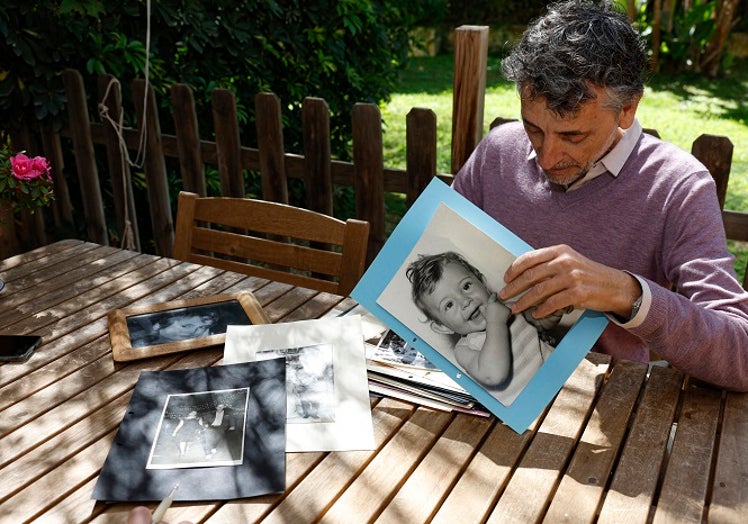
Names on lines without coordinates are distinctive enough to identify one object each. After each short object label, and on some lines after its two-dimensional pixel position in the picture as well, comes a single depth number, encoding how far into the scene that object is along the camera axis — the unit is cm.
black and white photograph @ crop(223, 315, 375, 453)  154
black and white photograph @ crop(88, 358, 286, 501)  139
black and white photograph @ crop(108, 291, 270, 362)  187
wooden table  134
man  159
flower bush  224
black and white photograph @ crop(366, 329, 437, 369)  178
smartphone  187
